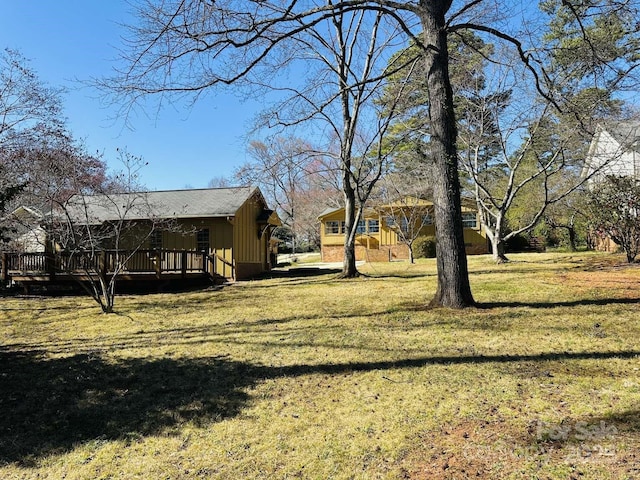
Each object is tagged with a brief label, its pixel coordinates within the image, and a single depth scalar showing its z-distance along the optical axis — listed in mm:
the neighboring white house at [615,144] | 13414
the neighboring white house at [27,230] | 11445
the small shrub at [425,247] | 25578
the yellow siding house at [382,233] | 26453
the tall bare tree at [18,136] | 10930
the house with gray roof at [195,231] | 15062
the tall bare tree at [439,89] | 6867
